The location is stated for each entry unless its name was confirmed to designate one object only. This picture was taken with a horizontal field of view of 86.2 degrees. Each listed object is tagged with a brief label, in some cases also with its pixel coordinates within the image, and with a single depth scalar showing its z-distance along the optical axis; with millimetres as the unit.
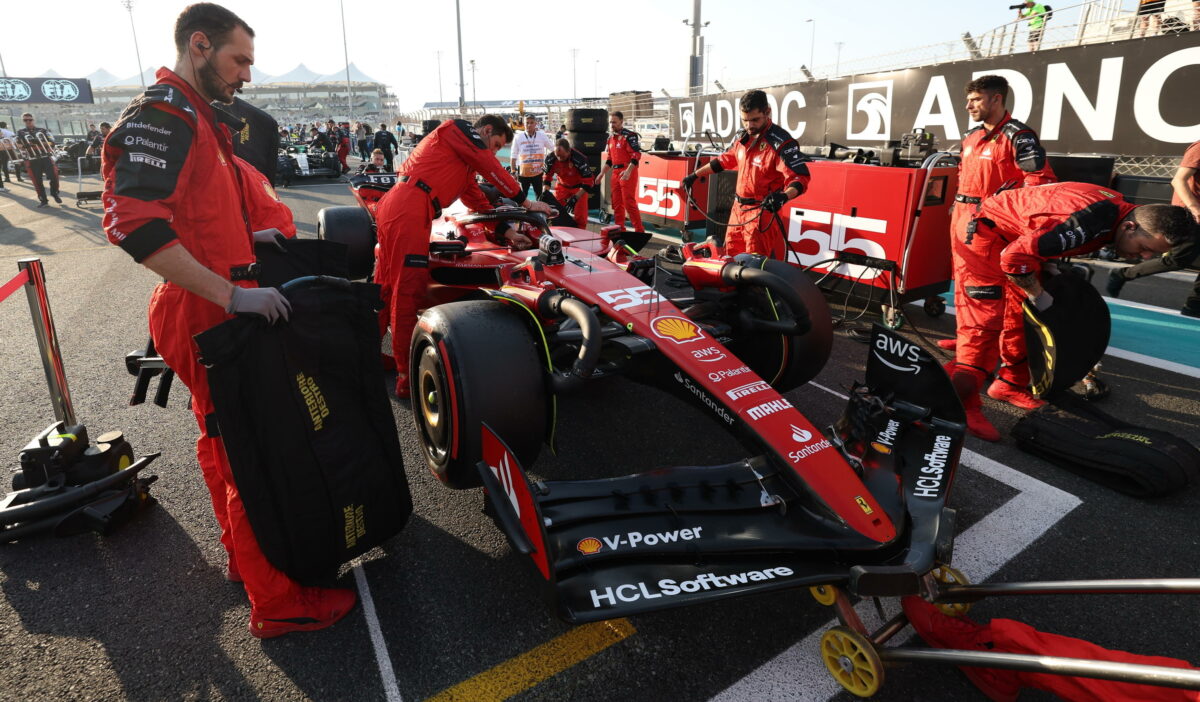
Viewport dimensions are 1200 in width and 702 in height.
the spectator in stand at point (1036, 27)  7751
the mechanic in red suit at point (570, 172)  9016
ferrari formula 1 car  1935
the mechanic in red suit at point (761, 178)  5004
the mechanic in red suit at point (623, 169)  9234
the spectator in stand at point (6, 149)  18625
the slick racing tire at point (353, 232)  5257
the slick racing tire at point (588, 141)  12930
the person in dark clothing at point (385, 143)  20094
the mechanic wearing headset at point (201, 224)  1751
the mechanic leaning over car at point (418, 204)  3943
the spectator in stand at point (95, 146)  21266
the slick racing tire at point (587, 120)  12789
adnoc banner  6590
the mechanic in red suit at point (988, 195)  3709
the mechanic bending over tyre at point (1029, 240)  2722
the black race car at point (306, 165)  17234
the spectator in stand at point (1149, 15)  6980
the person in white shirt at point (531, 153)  12156
